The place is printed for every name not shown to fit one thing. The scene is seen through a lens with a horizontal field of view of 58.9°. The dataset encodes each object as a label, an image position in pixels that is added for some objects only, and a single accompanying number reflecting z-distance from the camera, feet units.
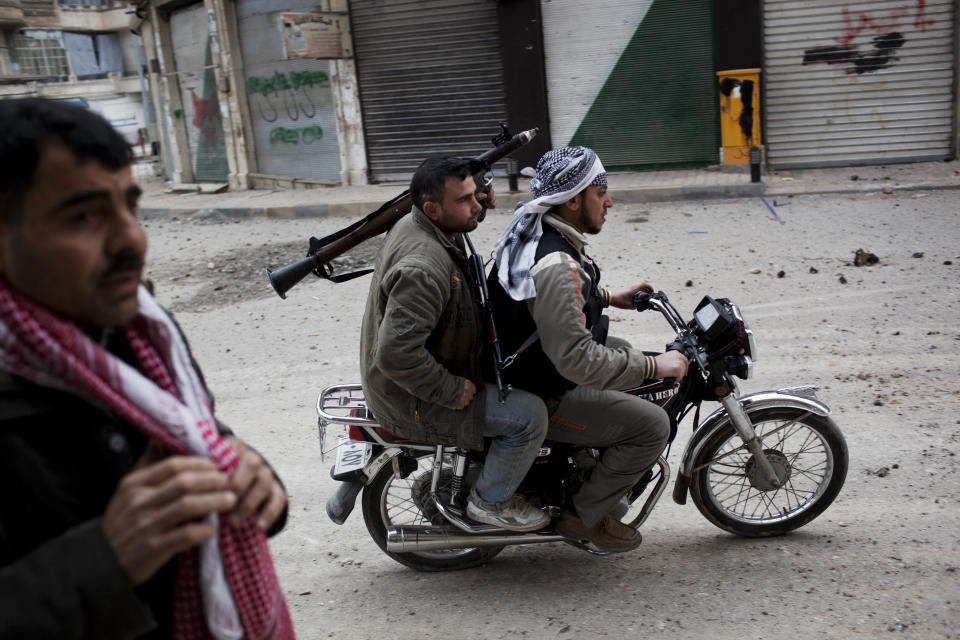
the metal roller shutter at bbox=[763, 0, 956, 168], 41.91
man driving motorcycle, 10.46
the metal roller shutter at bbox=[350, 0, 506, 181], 48.55
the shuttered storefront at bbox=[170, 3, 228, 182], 61.21
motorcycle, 11.77
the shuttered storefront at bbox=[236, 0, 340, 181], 54.13
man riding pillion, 10.50
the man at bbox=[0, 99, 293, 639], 3.89
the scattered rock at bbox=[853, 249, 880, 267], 26.47
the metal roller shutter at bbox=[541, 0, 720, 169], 44.80
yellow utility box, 42.06
